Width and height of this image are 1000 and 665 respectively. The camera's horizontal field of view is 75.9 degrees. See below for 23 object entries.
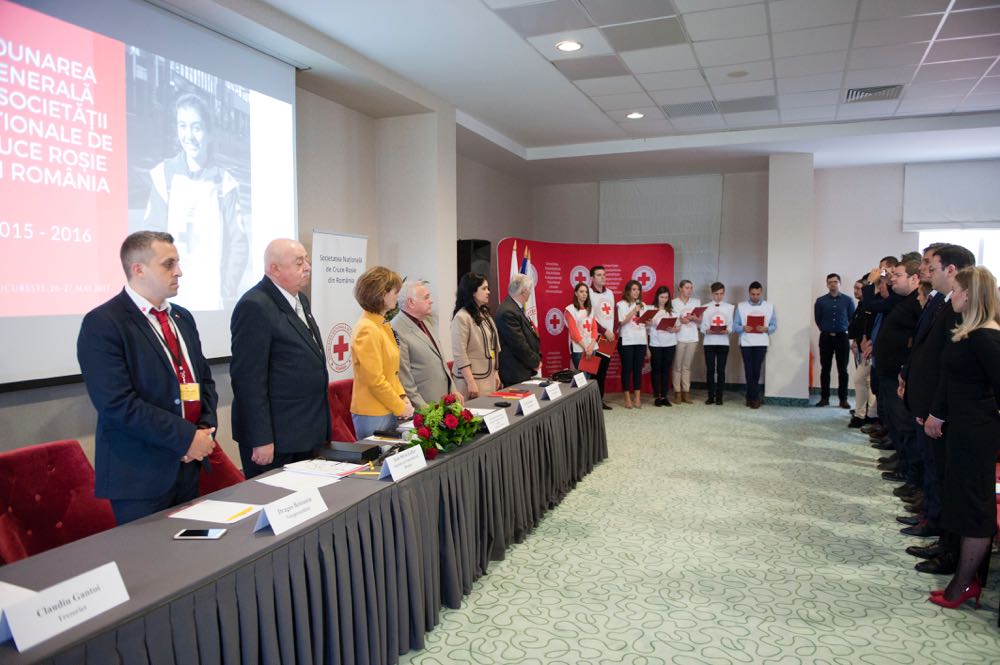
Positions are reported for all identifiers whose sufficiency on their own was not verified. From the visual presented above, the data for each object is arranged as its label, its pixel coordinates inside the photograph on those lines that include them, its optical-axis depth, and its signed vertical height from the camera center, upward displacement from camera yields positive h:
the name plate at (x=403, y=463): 2.24 -0.60
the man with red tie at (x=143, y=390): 1.95 -0.29
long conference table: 1.39 -0.75
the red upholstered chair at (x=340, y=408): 3.78 -0.66
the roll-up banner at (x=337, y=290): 4.93 +0.06
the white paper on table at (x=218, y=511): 1.84 -0.63
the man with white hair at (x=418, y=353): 3.41 -0.30
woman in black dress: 2.56 -0.47
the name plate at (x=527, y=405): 3.52 -0.60
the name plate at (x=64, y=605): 1.15 -0.59
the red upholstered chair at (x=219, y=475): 2.82 -0.78
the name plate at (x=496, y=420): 3.00 -0.59
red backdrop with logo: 8.27 +0.33
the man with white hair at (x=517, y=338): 4.63 -0.29
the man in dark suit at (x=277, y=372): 2.47 -0.29
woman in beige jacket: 4.19 -0.27
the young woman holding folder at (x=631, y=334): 7.73 -0.43
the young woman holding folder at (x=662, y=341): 7.85 -0.52
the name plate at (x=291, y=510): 1.74 -0.60
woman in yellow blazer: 3.00 -0.29
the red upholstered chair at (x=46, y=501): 2.17 -0.73
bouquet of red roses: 2.56 -0.52
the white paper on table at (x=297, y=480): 2.15 -0.63
